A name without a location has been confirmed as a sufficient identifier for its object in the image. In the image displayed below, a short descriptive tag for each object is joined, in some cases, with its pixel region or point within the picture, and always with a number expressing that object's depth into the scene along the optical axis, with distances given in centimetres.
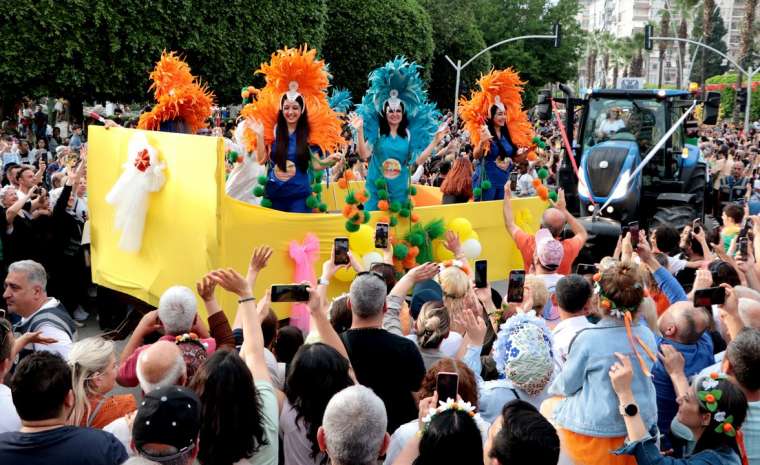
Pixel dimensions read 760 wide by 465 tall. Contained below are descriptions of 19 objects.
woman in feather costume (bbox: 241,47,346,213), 774
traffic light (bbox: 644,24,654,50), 3045
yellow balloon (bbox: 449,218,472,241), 824
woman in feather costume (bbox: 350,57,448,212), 835
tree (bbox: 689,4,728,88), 7562
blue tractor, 1138
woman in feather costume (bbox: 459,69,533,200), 962
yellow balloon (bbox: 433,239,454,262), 811
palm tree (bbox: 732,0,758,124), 4131
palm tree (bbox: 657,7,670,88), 6881
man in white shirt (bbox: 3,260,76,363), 473
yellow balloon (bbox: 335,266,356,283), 734
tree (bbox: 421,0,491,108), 4288
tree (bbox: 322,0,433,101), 3300
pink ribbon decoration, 705
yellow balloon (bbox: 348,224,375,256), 756
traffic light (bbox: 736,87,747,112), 3027
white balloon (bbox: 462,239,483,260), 813
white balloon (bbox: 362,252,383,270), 751
